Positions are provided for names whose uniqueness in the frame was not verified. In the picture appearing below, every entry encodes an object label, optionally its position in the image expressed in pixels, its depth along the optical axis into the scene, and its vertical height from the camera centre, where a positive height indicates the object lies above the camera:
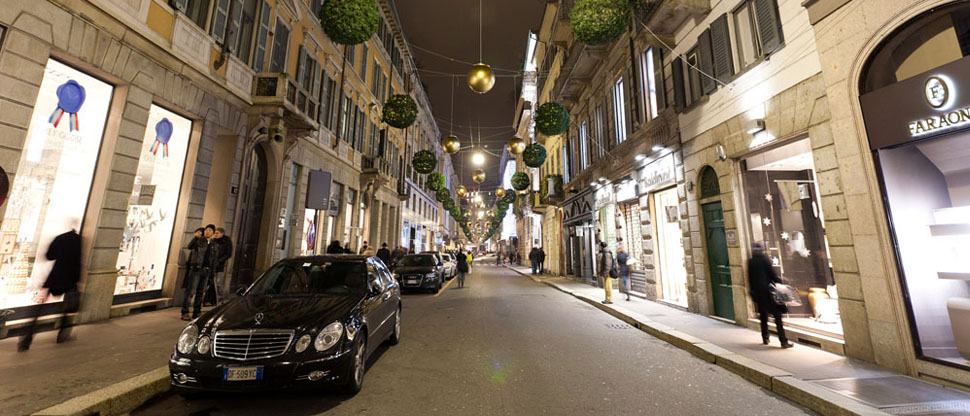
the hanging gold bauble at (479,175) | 22.55 +5.29
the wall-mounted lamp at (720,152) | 8.00 +2.45
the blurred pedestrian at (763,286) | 6.04 -0.45
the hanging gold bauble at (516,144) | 16.11 +5.21
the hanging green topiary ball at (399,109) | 11.92 +5.01
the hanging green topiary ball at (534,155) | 17.30 +5.10
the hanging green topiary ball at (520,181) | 23.38 +5.13
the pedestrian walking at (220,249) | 7.87 +0.15
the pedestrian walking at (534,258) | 26.50 +0.01
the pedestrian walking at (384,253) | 17.25 +0.19
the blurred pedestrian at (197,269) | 7.41 -0.29
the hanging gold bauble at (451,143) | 13.80 +4.48
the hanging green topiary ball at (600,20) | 7.16 +4.90
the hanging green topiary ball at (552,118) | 12.22 +4.88
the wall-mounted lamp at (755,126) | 6.93 +2.67
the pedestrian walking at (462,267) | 16.83 -0.46
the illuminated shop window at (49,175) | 5.89 +1.42
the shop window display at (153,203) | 7.92 +1.22
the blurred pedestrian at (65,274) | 5.48 -0.32
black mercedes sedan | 3.50 -0.92
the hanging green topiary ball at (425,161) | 17.69 +4.84
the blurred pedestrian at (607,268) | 11.11 -0.30
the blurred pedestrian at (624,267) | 11.96 -0.29
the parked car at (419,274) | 14.16 -0.70
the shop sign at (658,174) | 10.27 +2.66
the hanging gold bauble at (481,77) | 8.56 +4.41
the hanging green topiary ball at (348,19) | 8.16 +5.57
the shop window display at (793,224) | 7.14 +0.78
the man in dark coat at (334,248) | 13.31 +0.32
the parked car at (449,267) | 21.67 -0.66
